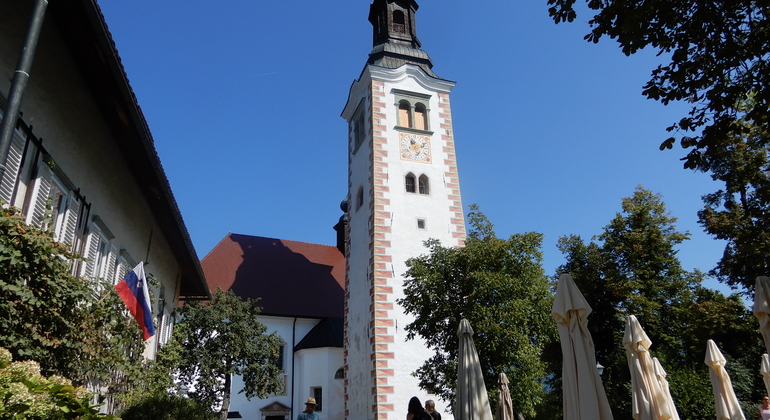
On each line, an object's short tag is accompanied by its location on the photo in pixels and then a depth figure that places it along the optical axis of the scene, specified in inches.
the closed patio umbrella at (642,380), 370.6
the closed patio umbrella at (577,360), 261.1
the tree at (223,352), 832.3
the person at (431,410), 383.2
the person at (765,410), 429.7
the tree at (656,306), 861.2
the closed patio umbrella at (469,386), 401.7
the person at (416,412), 340.3
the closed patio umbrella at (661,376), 453.1
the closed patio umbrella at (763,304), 285.8
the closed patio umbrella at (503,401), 471.5
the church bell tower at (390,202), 795.4
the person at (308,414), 348.2
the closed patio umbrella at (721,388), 452.4
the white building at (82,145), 243.0
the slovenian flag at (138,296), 316.0
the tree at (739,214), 577.3
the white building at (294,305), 1074.7
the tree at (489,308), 537.0
